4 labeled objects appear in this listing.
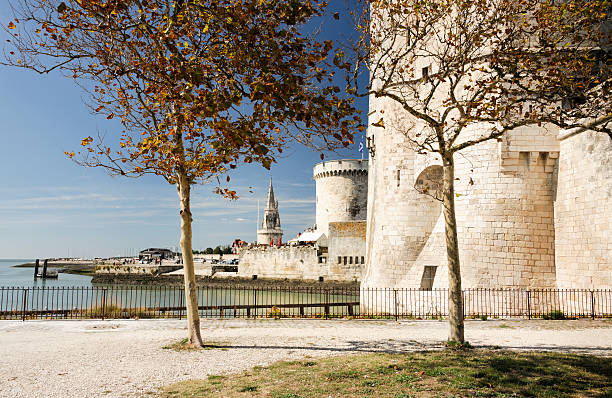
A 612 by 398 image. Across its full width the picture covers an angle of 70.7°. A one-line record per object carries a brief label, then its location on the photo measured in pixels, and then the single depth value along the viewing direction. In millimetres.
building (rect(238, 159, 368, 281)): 37469
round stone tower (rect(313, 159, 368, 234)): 48156
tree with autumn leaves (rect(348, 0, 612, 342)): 9164
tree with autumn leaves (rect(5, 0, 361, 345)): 5656
